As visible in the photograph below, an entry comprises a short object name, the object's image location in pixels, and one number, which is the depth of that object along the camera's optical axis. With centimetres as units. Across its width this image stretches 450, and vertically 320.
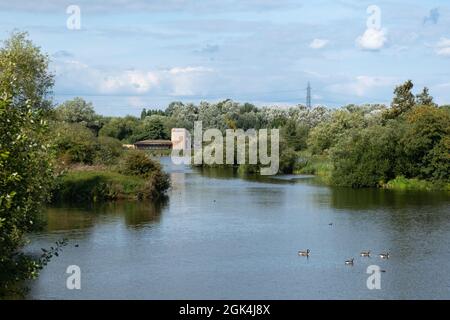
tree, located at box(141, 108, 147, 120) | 14780
